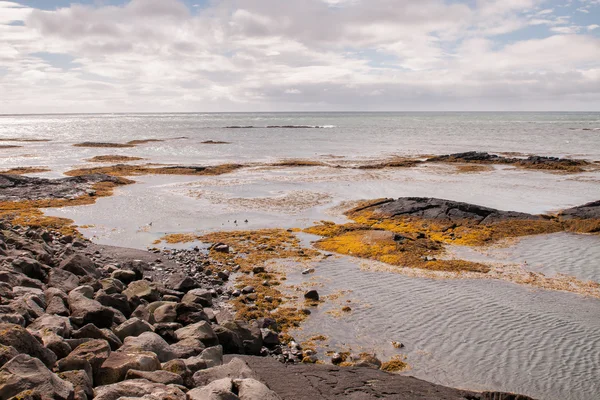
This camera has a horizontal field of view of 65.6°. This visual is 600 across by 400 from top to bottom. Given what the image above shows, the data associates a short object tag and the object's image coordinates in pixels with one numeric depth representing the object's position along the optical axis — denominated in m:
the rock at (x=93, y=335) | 10.00
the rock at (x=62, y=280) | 14.04
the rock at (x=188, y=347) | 10.47
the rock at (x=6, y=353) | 7.72
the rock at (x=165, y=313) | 12.66
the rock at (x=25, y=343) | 8.34
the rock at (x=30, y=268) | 14.69
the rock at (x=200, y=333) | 11.28
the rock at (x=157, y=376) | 8.13
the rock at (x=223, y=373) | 9.04
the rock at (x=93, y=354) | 8.38
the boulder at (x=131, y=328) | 10.83
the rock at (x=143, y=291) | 14.50
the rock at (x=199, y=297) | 14.74
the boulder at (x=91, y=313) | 11.19
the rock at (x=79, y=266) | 15.68
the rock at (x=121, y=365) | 8.40
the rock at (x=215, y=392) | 7.70
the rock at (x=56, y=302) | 11.58
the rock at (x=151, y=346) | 9.67
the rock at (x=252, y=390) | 8.12
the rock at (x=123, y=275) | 16.52
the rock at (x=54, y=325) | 9.88
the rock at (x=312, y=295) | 16.19
